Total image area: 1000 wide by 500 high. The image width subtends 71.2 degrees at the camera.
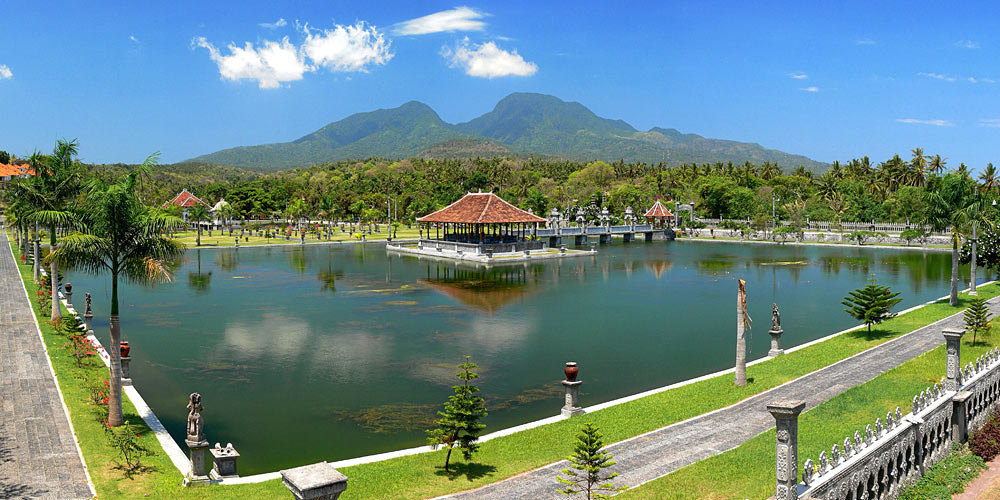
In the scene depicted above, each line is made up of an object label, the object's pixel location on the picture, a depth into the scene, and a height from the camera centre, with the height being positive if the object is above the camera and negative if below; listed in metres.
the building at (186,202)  95.94 +2.46
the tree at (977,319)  20.98 -2.78
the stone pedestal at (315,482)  7.28 -2.78
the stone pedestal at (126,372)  17.86 -4.08
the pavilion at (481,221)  60.78 +0.09
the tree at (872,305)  24.70 -2.79
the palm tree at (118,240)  14.51 -0.46
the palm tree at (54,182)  22.04 +1.16
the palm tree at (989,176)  84.62 +6.29
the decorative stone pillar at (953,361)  14.25 -2.73
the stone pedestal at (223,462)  12.16 -4.24
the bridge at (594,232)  79.51 -1.04
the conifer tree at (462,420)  12.55 -3.57
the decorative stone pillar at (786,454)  9.34 -3.08
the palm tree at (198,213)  87.44 +0.85
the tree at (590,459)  9.96 -3.45
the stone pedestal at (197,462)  11.88 -4.13
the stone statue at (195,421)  12.07 -3.51
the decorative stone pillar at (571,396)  16.06 -4.00
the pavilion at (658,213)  95.73 +1.54
